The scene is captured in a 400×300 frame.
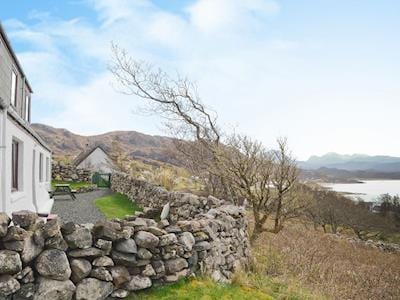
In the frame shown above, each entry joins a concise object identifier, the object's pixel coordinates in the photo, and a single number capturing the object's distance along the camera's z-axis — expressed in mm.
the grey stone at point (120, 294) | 5023
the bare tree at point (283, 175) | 12773
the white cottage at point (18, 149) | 7670
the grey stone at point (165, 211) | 12096
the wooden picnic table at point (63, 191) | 19394
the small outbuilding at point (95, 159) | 40062
